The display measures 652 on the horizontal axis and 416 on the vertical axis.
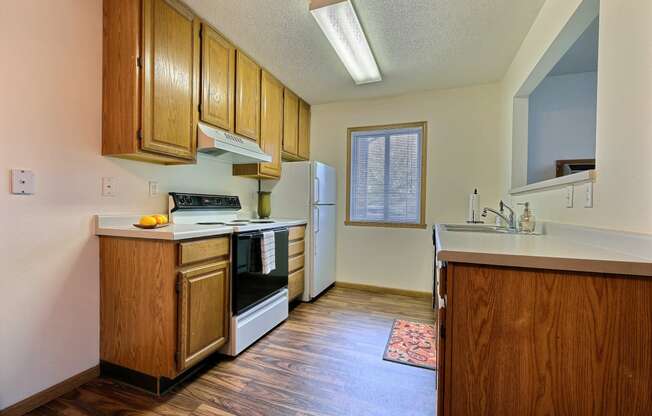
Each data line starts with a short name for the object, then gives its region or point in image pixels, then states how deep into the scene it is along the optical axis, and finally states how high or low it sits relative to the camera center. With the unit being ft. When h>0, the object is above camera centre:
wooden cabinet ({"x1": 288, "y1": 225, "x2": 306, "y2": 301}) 9.29 -2.01
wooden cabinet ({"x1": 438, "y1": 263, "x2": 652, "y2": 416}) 2.46 -1.25
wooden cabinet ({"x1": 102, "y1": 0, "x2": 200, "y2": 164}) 5.51 +2.45
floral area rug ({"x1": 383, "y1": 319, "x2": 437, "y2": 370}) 6.48 -3.53
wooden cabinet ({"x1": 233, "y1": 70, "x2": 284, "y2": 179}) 9.43 +2.56
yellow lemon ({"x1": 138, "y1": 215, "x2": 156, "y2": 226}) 5.64 -0.42
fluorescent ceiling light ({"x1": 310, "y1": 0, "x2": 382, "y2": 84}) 6.02 +4.17
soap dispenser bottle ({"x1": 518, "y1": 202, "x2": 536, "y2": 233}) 5.98 -0.32
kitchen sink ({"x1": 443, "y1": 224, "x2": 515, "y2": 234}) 7.32 -0.57
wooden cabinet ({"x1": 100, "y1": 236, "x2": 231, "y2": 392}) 5.14 -1.97
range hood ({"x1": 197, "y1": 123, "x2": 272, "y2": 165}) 6.89 +1.42
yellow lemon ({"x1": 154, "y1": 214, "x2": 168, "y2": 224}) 5.99 -0.40
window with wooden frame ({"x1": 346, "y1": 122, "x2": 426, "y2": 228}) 11.25 +1.18
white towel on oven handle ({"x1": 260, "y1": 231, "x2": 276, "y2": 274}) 7.40 -1.32
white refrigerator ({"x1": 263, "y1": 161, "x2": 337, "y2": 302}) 10.14 -0.08
